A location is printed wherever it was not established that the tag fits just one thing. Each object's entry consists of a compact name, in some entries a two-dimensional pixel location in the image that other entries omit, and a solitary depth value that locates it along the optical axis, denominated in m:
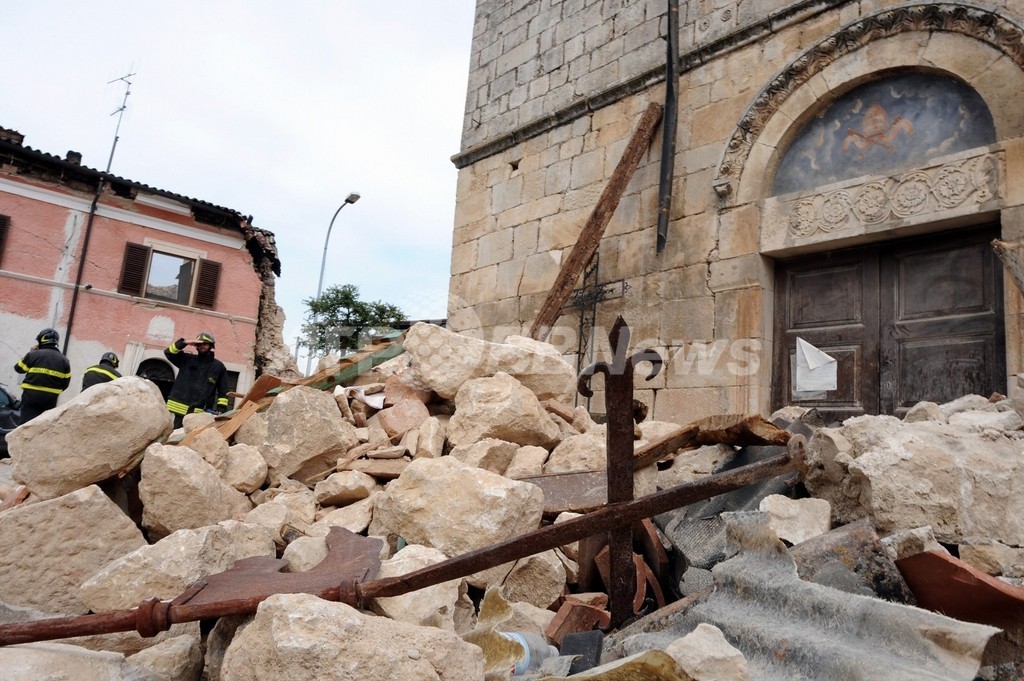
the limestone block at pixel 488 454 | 2.94
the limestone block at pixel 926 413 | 2.75
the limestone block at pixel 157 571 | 1.87
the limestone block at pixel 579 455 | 2.96
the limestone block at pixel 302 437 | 3.08
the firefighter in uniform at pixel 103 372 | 6.76
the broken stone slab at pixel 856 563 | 1.66
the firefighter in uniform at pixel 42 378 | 7.11
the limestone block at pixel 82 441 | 2.42
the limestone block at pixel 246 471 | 2.94
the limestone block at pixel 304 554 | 2.03
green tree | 27.30
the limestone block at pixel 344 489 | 2.82
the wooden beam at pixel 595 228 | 6.37
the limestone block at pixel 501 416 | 3.16
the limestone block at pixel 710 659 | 1.25
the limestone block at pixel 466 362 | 3.63
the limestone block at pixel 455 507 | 2.22
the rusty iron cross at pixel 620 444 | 1.55
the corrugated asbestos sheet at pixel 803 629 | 1.30
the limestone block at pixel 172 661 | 1.55
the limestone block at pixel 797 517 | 2.10
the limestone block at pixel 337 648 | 1.27
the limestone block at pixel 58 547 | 2.18
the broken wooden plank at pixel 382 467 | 2.92
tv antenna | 18.94
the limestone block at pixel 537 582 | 2.17
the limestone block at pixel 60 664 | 1.39
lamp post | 17.23
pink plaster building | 15.51
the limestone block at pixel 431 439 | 3.04
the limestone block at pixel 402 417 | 3.41
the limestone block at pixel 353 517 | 2.59
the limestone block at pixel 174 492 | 2.44
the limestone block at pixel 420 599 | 1.71
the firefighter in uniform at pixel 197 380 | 6.45
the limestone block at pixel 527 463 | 2.95
